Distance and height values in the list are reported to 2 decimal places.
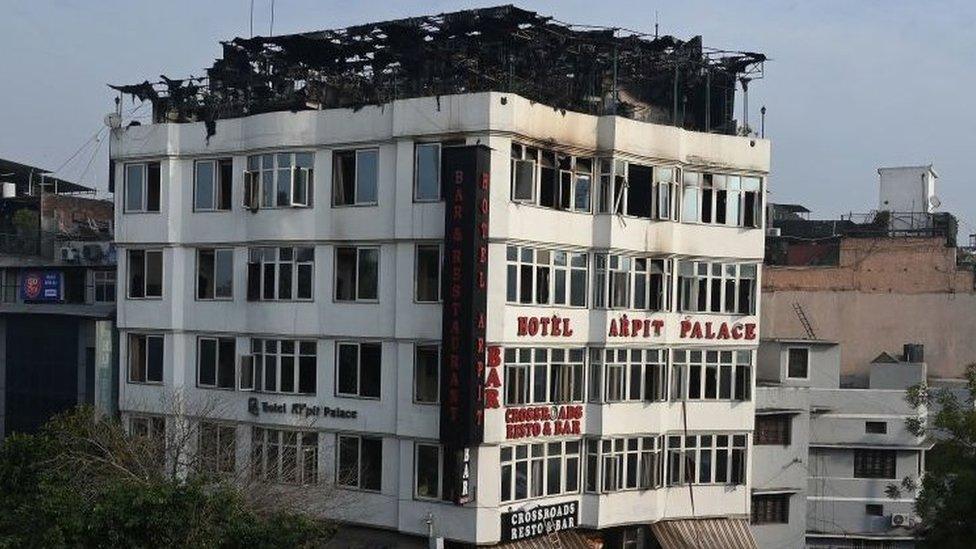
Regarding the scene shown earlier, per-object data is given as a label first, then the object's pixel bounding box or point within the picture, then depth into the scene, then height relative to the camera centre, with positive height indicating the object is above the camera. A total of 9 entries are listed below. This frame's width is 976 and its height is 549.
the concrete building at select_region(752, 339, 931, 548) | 37.81 -6.10
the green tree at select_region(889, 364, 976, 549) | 28.41 -5.08
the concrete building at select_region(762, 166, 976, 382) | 45.12 -1.39
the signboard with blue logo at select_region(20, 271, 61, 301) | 41.75 -1.42
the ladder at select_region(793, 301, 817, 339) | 45.50 -2.24
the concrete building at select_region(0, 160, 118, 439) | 37.50 -2.69
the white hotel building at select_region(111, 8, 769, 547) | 28.88 -1.48
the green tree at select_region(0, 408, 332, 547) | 22.44 -4.93
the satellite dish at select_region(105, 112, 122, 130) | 34.78 +3.35
